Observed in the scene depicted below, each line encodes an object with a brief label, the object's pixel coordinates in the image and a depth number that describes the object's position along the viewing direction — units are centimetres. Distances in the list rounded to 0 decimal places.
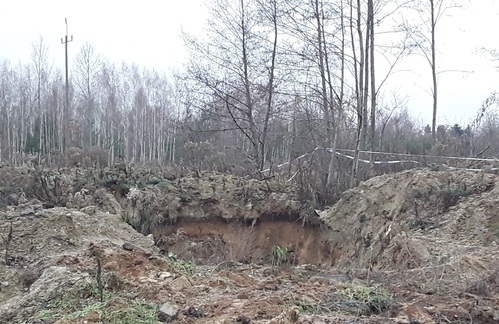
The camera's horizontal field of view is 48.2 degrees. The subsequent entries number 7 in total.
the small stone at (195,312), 445
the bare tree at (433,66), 2402
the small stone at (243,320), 422
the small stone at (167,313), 434
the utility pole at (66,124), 3354
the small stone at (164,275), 549
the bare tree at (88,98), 4919
